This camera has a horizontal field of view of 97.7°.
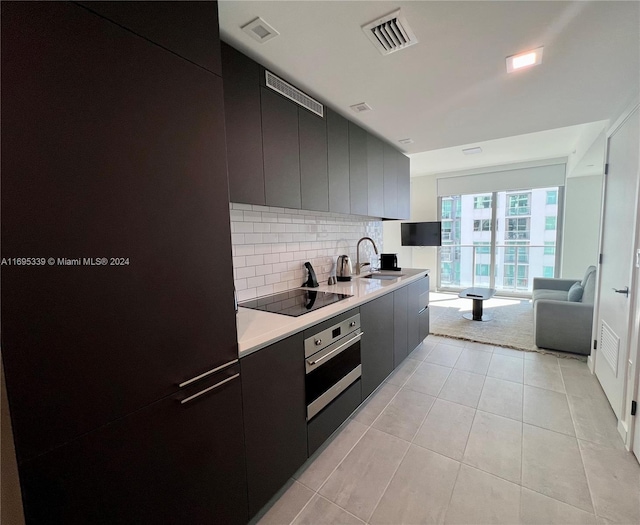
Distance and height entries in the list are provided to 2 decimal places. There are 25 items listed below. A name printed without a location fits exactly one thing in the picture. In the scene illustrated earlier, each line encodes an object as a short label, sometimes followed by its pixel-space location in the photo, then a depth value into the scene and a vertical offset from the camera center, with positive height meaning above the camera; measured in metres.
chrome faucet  3.28 -0.30
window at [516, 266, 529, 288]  5.71 -0.95
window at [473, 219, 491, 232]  5.95 +0.14
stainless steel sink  2.91 -0.45
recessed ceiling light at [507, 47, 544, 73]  1.58 +0.99
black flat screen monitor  5.91 +0.01
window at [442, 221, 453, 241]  6.41 +0.07
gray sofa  2.96 -0.99
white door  1.90 -0.23
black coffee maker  3.53 -0.35
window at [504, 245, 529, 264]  5.65 -0.47
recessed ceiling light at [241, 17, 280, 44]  1.35 +1.03
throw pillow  3.40 -0.80
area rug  3.56 -1.37
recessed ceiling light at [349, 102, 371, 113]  2.20 +1.03
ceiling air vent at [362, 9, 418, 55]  1.33 +1.02
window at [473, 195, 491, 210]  5.90 +0.63
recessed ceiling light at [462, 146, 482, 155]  4.33 +1.29
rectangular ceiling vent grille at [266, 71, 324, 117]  1.72 +0.96
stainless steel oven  1.58 -0.79
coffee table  4.21 -0.99
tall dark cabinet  0.67 -0.02
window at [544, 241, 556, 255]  5.33 -0.35
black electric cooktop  1.70 -0.44
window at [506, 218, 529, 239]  5.61 +0.04
